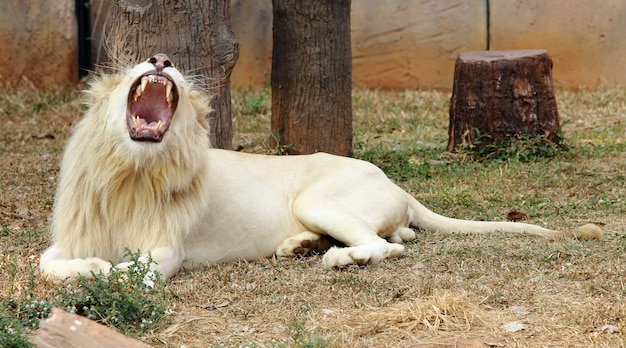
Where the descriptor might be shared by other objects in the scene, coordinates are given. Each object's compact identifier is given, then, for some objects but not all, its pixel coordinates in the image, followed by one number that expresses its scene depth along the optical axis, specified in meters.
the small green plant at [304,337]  7.34
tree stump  16.41
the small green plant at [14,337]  7.11
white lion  9.48
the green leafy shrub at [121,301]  7.94
